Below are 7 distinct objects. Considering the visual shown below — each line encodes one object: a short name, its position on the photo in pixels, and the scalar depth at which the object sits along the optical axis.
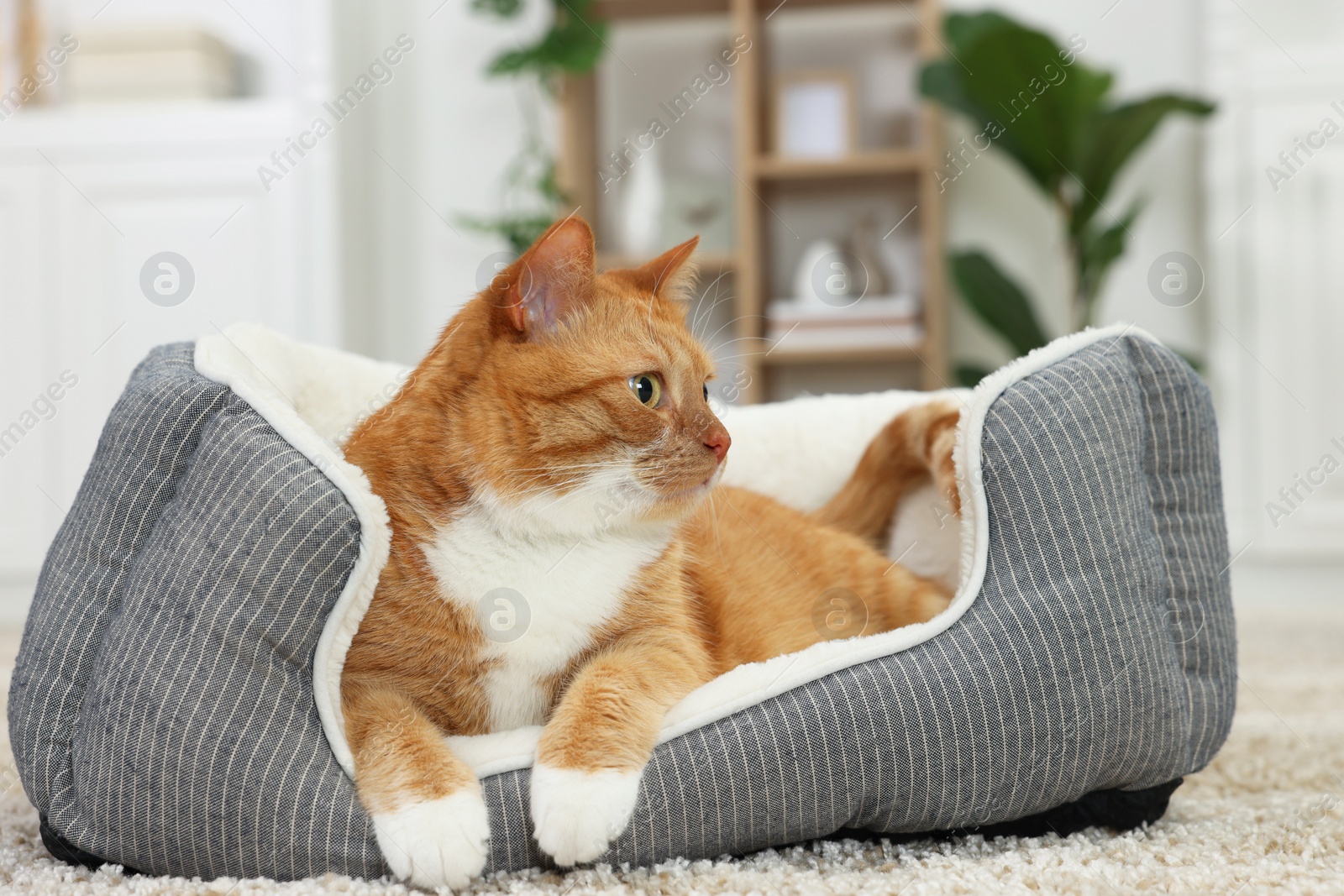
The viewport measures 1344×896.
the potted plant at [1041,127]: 2.74
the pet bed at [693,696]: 0.88
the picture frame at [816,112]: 3.30
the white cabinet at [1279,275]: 3.01
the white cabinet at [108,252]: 2.98
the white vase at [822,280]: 3.15
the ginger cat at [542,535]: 0.89
